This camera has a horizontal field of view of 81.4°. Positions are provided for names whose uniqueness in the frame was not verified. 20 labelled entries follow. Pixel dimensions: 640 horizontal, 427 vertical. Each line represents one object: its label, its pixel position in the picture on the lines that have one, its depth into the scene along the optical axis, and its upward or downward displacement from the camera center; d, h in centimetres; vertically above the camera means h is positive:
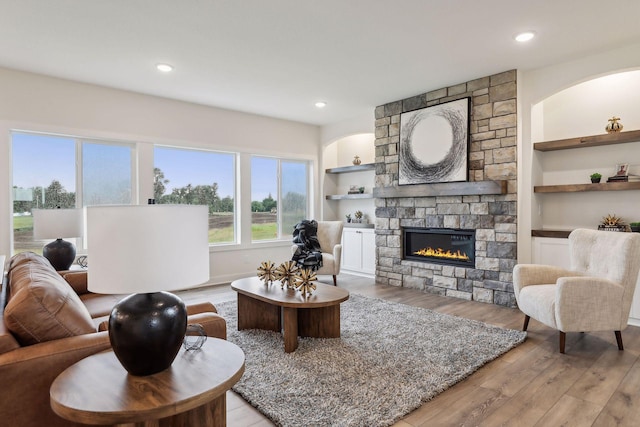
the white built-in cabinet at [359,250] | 604 -71
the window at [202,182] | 530 +42
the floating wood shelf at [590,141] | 373 +69
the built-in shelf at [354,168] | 621 +70
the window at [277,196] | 629 +23
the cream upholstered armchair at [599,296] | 284 -71
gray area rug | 207 -111
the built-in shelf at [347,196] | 614 +21
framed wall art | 461 +83
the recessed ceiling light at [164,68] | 395 +154
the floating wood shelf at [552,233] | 399 -30
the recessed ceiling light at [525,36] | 330 +153
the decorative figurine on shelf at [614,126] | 386 +82
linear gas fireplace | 471 -52
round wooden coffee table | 290 -87
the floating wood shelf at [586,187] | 366 +19
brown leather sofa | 136 -53
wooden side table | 115 -61
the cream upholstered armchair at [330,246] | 534 -57
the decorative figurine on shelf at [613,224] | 376 -20
